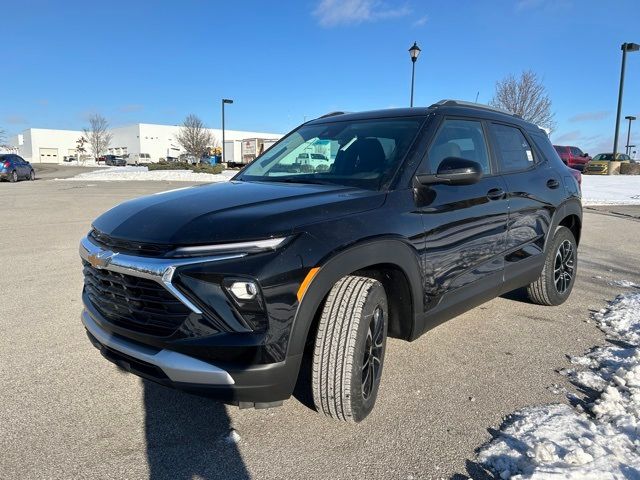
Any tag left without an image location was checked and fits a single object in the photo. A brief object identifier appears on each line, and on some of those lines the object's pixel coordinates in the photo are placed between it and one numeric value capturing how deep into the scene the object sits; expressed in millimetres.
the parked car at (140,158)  80106
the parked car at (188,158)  65519
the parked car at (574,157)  30216
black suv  2117
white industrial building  90312
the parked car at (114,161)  66250
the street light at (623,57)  25005
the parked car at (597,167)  30395
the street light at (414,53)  19172
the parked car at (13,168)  24234
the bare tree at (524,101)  31656
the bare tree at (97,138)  83212
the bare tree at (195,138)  64500
